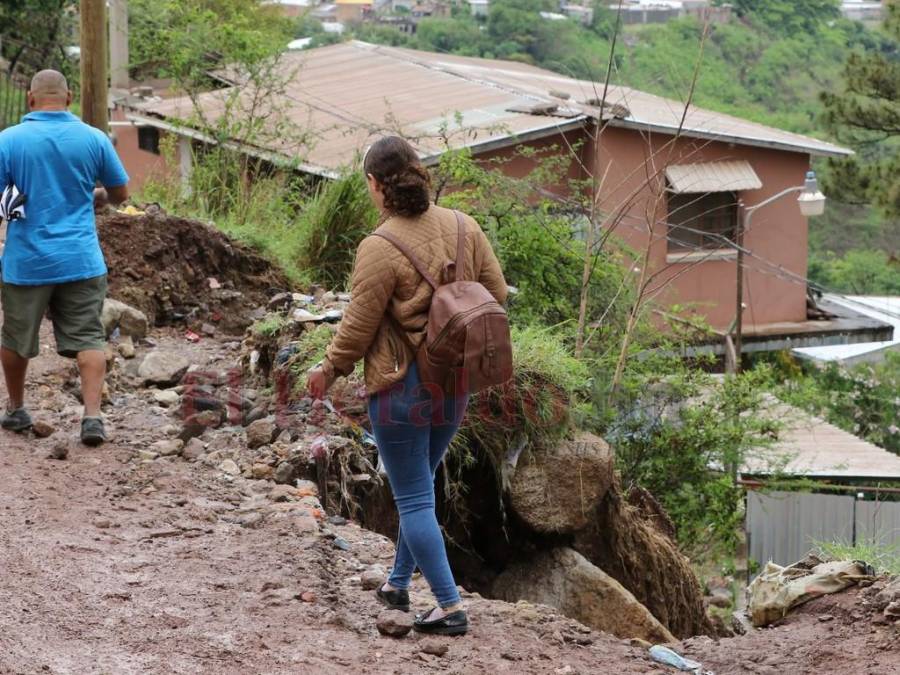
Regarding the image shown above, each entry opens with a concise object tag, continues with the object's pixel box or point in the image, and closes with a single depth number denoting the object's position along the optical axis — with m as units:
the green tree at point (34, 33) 26.03
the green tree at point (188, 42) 17.50
